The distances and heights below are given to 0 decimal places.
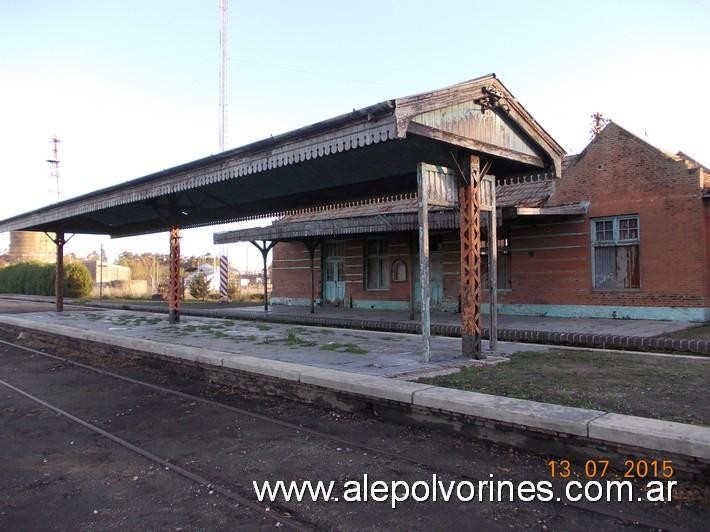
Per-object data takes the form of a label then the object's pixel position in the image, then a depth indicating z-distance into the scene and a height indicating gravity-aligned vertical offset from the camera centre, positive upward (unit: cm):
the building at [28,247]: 7562 +503
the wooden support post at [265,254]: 2381 +112
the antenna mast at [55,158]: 4875 +1154
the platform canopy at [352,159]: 769 +225
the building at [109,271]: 6511 +132
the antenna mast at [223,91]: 3762 +1337
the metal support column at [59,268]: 2143 +56
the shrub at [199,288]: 3616 -54
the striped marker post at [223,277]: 3466 +17
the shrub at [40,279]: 4153 +23
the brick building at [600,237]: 1538 +124
